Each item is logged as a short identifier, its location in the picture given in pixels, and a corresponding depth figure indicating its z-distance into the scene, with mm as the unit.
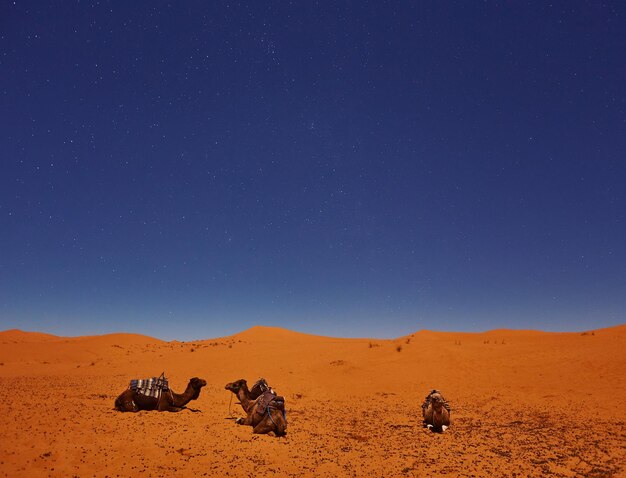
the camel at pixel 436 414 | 12477
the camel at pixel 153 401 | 13562
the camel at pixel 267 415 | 11742
